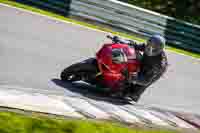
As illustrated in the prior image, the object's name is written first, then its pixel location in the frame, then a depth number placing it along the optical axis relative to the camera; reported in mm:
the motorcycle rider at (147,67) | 11516
